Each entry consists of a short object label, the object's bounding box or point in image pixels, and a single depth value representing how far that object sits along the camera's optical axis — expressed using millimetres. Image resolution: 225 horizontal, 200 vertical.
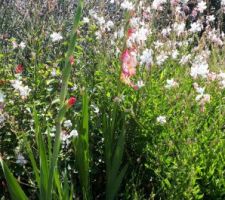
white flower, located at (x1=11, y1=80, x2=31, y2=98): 2258
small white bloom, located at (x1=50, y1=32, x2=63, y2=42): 2766
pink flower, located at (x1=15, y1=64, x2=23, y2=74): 2494
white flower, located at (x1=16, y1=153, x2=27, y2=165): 2154
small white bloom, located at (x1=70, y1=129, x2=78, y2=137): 2149
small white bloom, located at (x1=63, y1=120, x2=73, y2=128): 2275
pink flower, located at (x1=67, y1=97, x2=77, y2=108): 1393
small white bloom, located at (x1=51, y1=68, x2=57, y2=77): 2609
